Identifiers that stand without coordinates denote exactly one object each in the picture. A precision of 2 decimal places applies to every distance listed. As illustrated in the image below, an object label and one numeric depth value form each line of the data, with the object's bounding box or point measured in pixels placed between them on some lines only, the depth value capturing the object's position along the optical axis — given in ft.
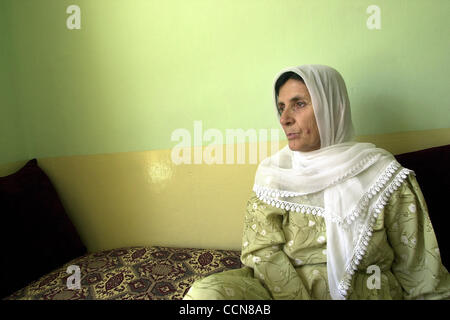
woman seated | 2.96
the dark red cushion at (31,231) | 4.23
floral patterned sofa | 3.72
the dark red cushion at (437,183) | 3.52
